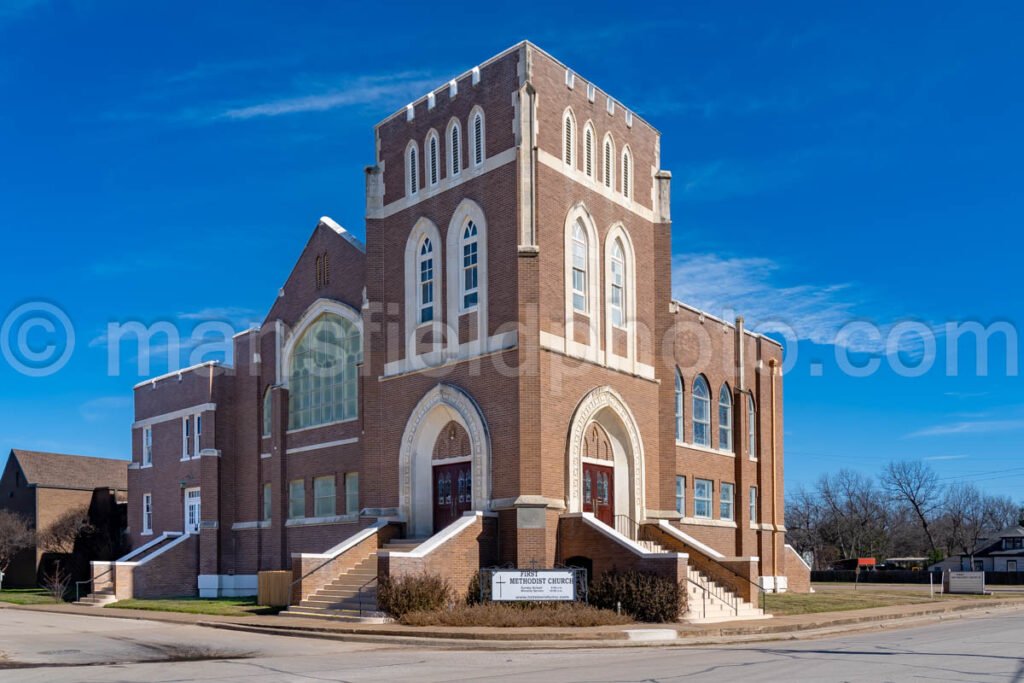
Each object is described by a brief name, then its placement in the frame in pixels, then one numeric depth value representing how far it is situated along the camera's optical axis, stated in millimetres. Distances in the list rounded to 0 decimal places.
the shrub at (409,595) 23750
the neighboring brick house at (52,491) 52625
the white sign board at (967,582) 41156
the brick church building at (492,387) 27109
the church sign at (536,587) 24375
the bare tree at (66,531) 49844
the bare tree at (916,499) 99875
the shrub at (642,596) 23891
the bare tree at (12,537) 49156
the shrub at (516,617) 22828
